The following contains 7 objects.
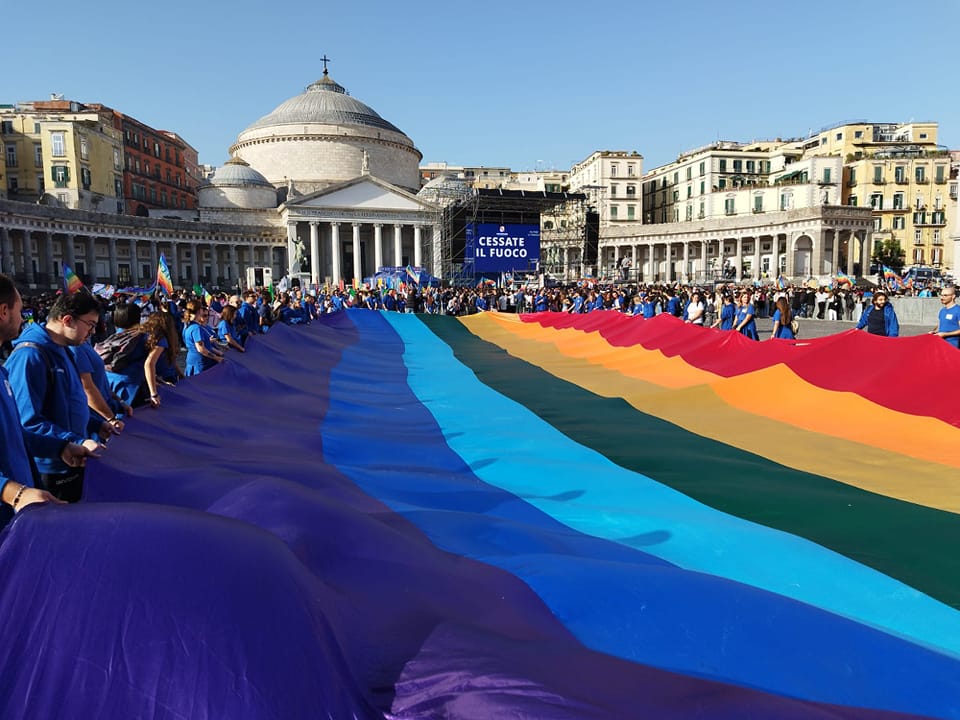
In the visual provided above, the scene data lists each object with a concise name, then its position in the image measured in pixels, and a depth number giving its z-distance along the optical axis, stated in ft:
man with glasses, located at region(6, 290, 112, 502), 9.84
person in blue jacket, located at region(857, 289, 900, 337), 30.83
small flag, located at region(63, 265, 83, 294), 49.03
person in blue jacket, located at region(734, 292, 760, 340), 36.40
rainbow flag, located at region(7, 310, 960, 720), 5.43
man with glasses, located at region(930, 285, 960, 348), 27.22
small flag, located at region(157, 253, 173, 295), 52.49
